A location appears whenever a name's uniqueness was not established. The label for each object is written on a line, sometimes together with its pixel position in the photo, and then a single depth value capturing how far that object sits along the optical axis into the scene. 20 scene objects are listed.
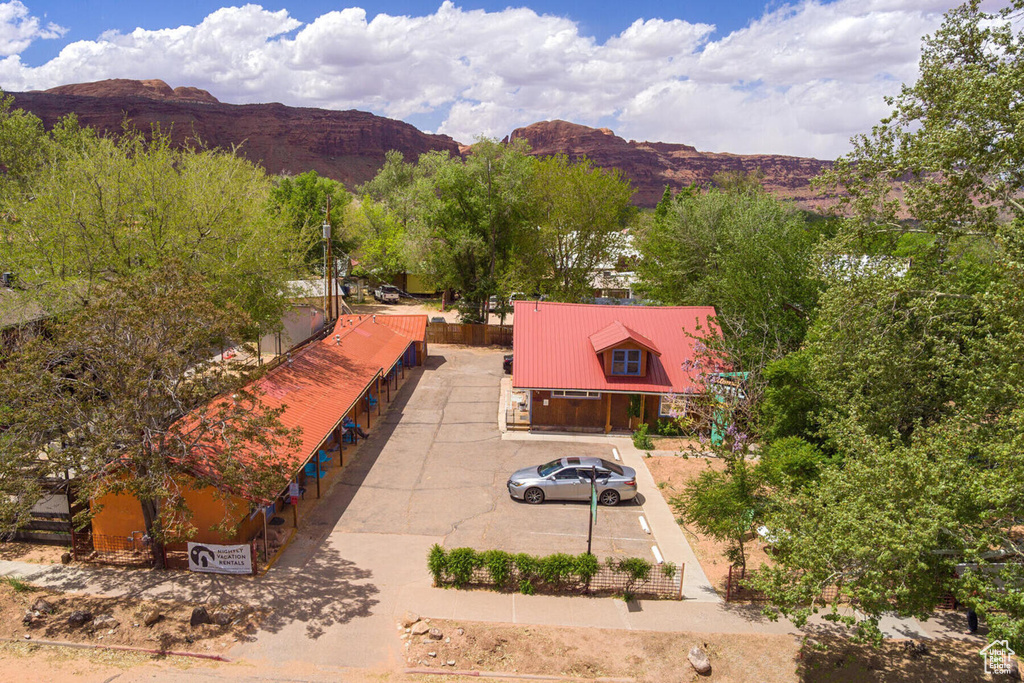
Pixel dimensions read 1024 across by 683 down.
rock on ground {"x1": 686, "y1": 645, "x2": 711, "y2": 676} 13.34
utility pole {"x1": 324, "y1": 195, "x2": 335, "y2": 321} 31.15
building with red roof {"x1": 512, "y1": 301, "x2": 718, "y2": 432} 27.47
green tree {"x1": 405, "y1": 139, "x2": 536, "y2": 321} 42.03
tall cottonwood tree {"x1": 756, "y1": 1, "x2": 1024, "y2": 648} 10.96
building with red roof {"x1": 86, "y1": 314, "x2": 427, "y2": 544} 16.88
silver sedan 20.97
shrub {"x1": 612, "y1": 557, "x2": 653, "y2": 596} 15.87
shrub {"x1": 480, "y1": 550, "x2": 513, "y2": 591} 15.93
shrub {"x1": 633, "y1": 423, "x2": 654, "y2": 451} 26.00
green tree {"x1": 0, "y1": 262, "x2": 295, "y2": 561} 14.64
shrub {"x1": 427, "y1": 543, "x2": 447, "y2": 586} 16.03
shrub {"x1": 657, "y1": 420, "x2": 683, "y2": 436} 27.12
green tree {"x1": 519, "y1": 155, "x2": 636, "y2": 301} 42.34
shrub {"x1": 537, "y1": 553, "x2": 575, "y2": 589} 15.92
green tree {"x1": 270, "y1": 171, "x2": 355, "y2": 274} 53.88
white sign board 16.14
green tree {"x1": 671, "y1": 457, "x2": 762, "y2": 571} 15.34
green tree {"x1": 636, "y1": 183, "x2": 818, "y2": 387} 25.61
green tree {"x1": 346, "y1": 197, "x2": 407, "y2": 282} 56.47
